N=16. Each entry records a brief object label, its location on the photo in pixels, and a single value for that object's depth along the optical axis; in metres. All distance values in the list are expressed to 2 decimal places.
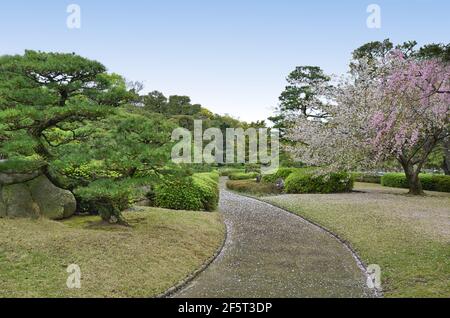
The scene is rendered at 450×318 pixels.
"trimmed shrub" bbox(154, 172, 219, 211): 13.17
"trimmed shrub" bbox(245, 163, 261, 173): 33.10
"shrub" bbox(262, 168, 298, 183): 23.40
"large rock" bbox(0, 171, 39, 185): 8.51
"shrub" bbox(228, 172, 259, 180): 28.59
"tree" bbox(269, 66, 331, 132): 29.20
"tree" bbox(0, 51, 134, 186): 7.82
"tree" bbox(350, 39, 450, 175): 20.03
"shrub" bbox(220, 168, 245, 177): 34.96
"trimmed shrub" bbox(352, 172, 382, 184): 28.46
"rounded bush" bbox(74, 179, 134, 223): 7.91
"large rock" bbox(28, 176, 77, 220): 8.85
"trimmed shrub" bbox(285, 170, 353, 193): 19.84
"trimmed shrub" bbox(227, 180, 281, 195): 21.95
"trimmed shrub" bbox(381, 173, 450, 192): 21.89
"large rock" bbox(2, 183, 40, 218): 8.34
